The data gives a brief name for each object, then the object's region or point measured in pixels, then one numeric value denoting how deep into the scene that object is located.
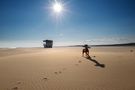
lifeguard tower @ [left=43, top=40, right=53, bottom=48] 33.99
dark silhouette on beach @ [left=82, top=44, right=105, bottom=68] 6.65
